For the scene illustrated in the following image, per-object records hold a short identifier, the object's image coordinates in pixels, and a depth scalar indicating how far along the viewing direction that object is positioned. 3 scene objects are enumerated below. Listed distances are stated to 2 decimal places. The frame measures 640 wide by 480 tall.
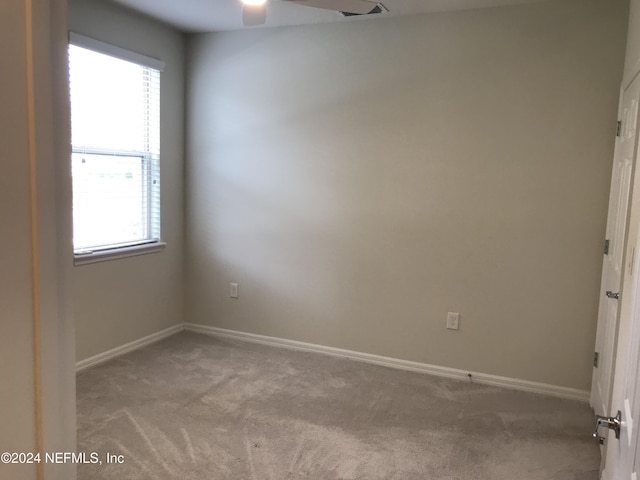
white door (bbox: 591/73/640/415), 2.52
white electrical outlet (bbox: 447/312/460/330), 3.55
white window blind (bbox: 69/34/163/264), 3.38
